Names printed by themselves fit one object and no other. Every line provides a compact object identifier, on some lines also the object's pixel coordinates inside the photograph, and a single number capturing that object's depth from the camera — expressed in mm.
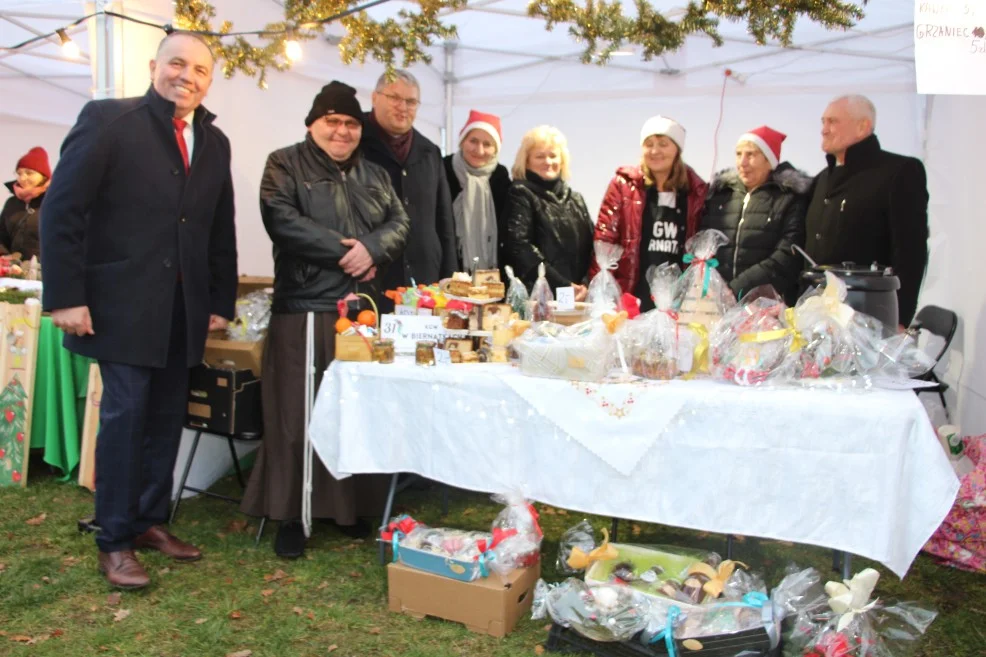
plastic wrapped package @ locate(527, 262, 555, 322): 2871
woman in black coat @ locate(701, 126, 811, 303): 3447
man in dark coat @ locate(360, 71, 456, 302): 3605
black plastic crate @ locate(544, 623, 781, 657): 2088
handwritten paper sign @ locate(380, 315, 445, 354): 2801
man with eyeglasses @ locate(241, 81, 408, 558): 2932
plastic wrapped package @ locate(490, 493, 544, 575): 2492
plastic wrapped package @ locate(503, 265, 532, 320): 2961
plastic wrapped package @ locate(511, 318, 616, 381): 2445
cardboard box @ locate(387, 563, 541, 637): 2439
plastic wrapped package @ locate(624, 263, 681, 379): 2465
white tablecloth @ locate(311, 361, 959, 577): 2143
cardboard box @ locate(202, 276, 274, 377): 3367
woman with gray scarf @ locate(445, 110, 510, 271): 4008
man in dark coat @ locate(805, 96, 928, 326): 3248
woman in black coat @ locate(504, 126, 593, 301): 3842
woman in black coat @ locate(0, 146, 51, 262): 5176
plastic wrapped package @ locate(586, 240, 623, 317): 2703
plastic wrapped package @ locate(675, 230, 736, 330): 2664
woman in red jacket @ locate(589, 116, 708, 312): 3713
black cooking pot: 2574
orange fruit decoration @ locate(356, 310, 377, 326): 2812
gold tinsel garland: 3266
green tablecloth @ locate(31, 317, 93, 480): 3920
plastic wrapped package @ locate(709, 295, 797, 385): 2350
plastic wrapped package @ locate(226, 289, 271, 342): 3498
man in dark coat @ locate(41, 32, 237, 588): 2574
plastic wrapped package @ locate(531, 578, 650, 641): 2205
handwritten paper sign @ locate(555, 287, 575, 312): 2898
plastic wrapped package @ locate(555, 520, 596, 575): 2561
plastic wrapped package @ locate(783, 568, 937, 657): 2088
